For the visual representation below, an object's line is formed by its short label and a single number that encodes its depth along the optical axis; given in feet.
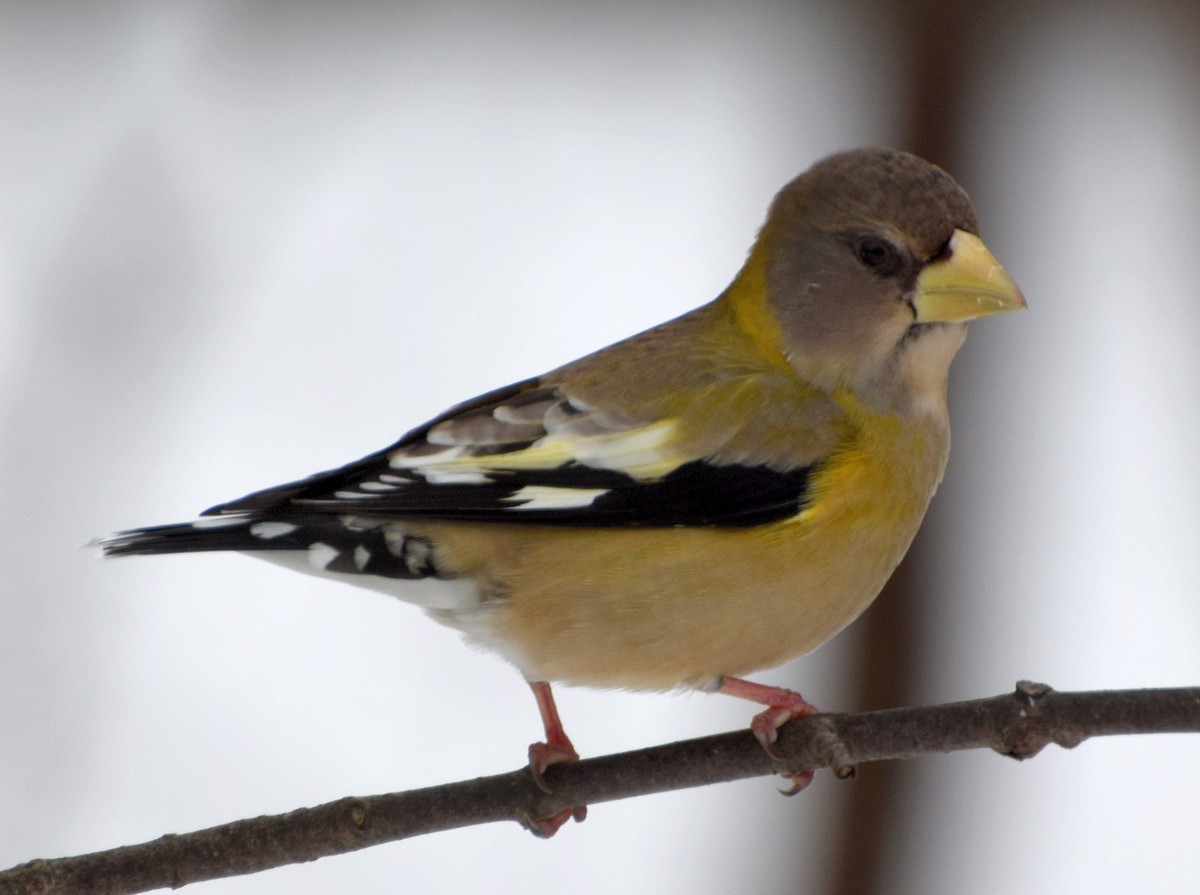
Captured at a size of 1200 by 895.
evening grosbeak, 13.21
